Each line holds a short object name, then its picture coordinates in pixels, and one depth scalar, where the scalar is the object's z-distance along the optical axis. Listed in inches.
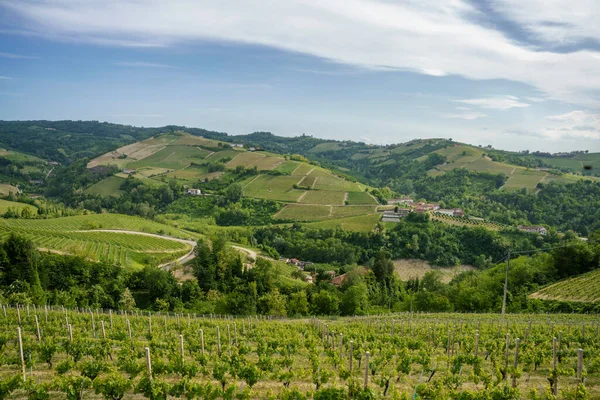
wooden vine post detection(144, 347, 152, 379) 477.4
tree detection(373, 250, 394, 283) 2514.8
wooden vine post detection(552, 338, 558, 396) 500.0
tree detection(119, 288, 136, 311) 1563.4
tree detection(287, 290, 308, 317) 1733.5
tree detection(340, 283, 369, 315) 1822.1
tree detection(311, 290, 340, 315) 1780.3
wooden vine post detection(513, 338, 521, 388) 549.1
